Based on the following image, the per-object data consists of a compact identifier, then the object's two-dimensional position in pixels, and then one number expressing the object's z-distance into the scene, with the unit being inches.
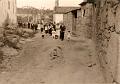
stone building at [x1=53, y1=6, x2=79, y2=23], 1775.3
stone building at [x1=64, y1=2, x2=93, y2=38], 721.0
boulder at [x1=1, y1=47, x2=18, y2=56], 541.1
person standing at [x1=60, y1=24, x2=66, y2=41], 679.7
